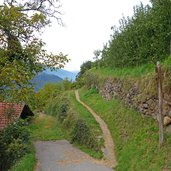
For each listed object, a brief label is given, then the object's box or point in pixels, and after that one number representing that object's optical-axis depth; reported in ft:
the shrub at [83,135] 33.80
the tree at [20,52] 16.65
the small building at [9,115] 34.45
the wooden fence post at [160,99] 23.38
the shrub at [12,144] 31.68
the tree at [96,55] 73.31
